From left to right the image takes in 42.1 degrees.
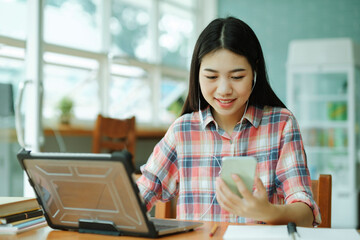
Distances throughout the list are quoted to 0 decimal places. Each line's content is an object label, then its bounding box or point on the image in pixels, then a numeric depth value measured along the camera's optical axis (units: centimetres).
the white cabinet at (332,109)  468
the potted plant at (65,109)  396
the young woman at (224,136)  125
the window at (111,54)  326
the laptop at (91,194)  89
